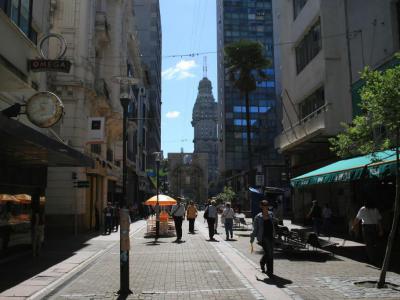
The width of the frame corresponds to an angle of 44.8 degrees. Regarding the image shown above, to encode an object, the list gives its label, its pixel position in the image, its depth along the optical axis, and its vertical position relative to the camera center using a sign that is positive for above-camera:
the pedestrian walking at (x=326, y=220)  23.73 +0.15
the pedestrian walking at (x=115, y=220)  30.62 +0.29
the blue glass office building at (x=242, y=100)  99.75 +26.21
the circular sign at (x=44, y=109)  14.27 +3.39
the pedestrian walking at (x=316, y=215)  21.20 +0.35
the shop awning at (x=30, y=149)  11.34 +2.26
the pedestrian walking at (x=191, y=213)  26.27 +0.60
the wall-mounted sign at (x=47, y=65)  14.34 +4.71
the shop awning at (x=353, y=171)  12.68 +1.60
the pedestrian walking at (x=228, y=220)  22.62 +0.17
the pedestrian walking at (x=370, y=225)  13.12 -0.06
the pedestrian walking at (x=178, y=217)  22.12 +0.32
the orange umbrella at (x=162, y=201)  27.03 +1.30
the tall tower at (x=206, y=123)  186.12 +38.55
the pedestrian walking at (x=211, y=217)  22.61 +0.32
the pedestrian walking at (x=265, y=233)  11.20 -0.22
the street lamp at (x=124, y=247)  9.56 -0.45
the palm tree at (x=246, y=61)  42.62 +14.21
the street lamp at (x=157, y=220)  23.15 +0.18
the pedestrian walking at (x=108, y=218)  26.17 +0.35
